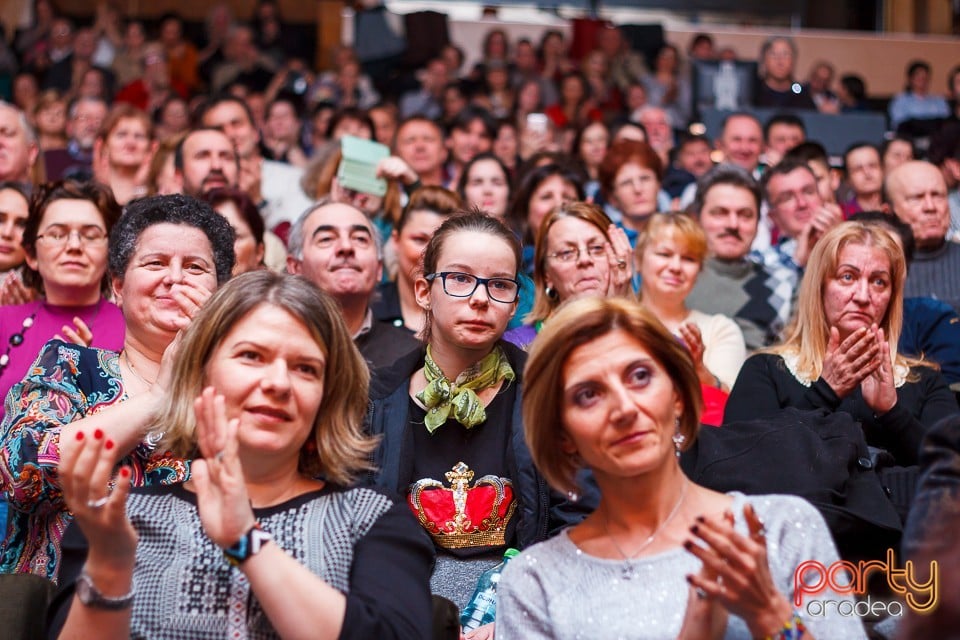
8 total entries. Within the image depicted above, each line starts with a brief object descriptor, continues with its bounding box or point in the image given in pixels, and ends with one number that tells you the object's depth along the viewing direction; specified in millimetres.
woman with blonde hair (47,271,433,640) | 1753
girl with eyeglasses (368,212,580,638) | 2650
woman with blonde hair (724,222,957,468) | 2859
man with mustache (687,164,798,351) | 4191
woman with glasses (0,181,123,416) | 3162
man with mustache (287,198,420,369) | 3527
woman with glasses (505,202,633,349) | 3455
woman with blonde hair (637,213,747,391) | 3801
